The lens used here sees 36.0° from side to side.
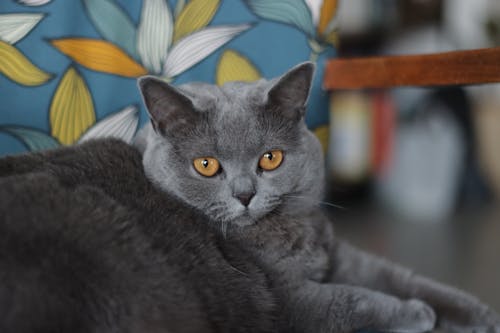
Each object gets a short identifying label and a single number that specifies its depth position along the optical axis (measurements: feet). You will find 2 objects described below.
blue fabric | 1.67
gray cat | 1.48
